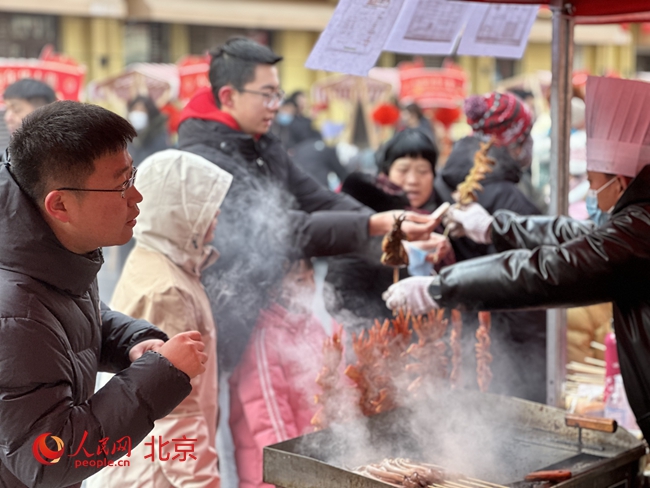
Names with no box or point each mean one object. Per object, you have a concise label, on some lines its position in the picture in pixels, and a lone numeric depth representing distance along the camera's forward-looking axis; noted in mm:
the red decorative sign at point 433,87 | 12406
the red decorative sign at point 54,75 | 8758
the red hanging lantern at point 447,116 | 11414
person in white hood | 2469
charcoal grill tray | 2250
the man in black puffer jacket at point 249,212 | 3127
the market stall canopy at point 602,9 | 3270
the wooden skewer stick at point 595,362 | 3928
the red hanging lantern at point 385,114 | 11859
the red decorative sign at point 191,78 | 11141
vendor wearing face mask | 2387
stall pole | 3311
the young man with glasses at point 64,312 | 1591
